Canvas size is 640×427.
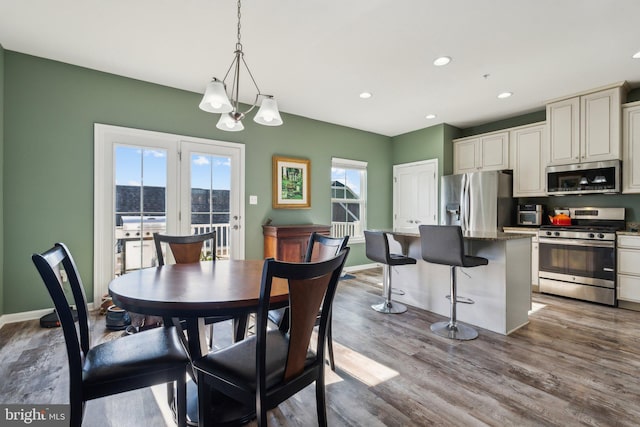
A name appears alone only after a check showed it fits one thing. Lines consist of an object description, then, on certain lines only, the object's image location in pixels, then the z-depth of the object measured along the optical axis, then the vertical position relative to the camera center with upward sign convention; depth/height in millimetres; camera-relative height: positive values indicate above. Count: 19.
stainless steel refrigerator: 4578 +230
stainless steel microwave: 3701 +485
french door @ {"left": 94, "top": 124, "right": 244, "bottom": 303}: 3367 +235
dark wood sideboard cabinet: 4238 -377
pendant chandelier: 1854 +692
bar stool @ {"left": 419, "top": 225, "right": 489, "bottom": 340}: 2580 -361
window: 5516 +309
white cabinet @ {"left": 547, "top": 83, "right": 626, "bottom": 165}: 3668 +1126
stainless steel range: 3627 -496
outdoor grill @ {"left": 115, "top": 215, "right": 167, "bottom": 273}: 3488 -299
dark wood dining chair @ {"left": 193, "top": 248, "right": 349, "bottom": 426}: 1128 -620
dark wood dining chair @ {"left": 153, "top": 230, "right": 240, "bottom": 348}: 2340 -264
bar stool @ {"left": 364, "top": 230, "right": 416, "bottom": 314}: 3119 -460
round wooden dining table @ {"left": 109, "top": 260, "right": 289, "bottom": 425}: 1258 -364
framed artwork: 4648 +488
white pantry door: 5461 +396
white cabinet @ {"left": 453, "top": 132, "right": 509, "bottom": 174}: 4812 +1035
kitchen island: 2777 -680
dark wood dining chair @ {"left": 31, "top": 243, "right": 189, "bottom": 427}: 1182 -634
